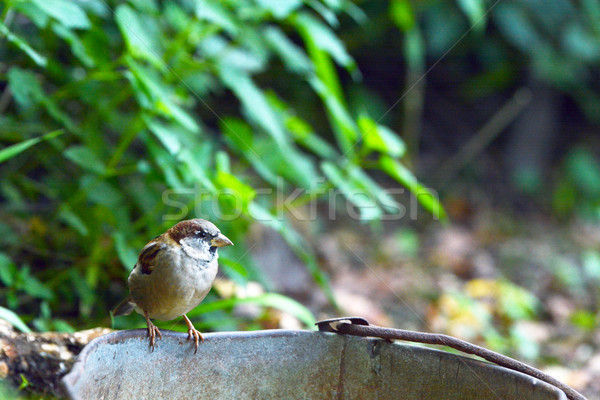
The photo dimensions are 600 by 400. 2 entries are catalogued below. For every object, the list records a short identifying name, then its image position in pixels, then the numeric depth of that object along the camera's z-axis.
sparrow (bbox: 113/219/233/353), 3.60
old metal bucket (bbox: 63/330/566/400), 3.09
